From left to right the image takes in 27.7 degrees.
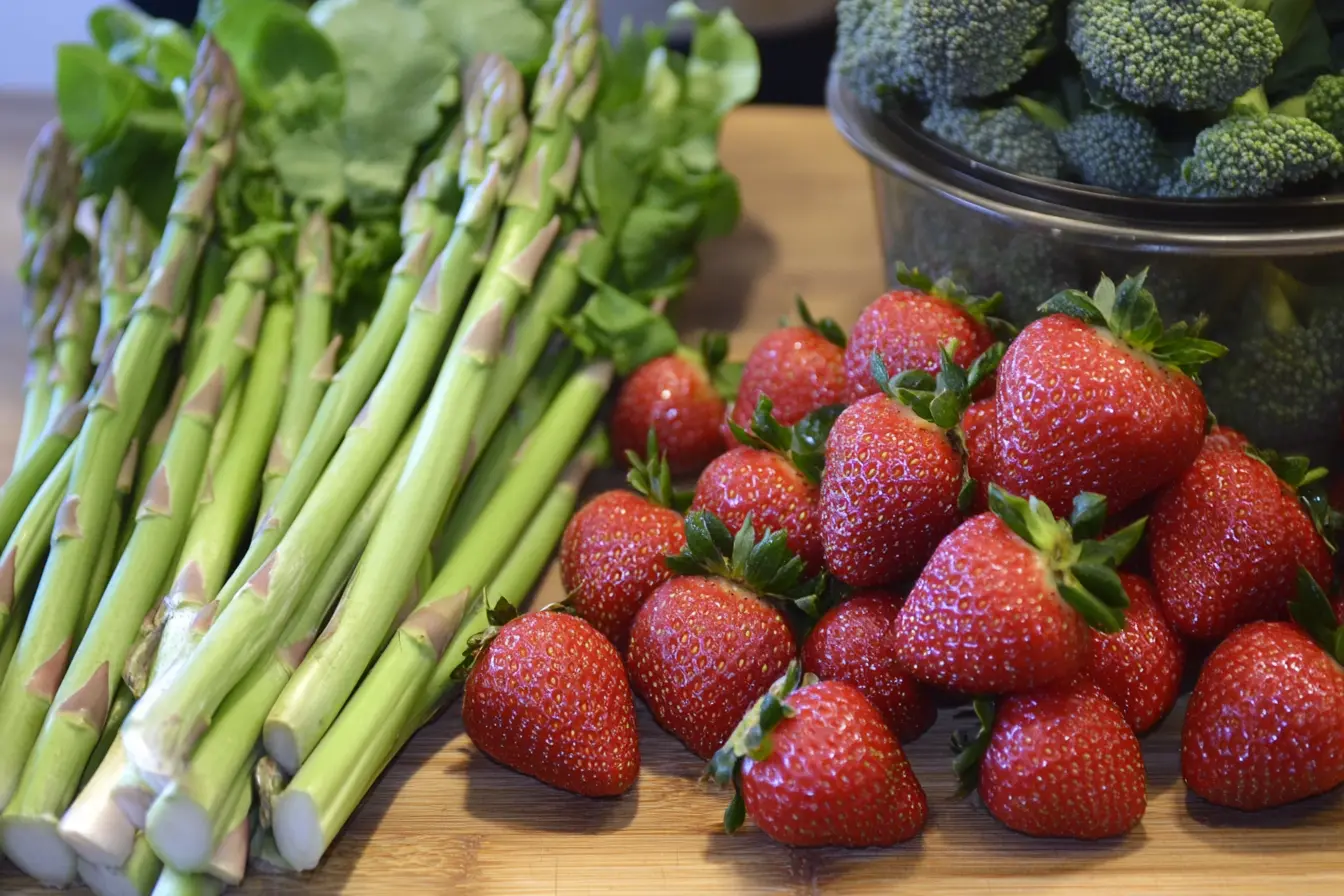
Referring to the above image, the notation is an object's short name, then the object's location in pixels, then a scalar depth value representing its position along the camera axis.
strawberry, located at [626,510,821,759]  0.56
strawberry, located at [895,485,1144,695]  0.53
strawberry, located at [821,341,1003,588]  0.55
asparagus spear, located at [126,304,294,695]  0.56
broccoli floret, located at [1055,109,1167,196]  0.58
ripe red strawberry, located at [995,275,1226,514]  0.54
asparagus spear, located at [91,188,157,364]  0.64
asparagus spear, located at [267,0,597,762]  0.55
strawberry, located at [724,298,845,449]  0.61
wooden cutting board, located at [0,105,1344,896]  0.55
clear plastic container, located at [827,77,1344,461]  0.58
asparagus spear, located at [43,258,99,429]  0.63
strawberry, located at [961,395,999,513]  0.56
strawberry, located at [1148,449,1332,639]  0.56
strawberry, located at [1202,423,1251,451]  0.57
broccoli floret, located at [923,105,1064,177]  0.60
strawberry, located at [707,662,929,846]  0.53
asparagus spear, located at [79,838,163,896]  0.54
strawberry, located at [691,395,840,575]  0.58
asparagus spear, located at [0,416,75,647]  0.57
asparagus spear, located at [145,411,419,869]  0.53
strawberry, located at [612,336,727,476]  0.64
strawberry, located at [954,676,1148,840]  0.54
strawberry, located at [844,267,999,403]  0.59
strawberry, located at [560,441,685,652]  0.58
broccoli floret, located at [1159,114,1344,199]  0.56
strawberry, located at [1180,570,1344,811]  0.54
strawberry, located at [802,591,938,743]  0.56
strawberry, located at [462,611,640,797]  0.55
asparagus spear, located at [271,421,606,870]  0.54
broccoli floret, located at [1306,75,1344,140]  0.57
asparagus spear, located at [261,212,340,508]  0.61
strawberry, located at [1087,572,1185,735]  0.56
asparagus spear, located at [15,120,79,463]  0.65
